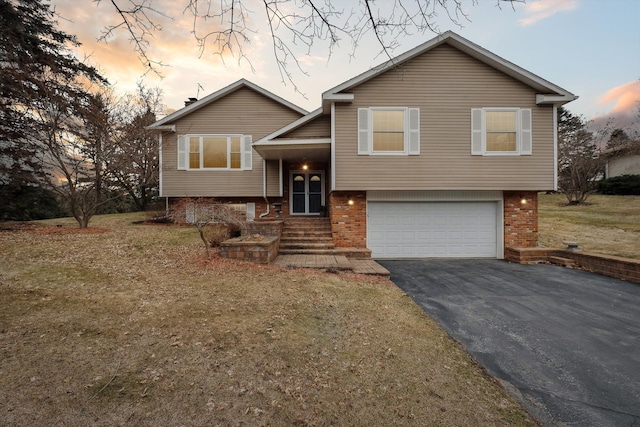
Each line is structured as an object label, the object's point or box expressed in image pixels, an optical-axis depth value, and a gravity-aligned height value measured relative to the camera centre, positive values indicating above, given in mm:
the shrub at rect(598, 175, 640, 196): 20875 +1685
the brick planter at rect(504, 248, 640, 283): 7012 -1495
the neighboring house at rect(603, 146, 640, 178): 22834 +3991
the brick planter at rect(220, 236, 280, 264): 6984 -1024
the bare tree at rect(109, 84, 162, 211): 12320 +2957
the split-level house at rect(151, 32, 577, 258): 9531 +1982
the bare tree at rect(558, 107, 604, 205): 20234 +3304
